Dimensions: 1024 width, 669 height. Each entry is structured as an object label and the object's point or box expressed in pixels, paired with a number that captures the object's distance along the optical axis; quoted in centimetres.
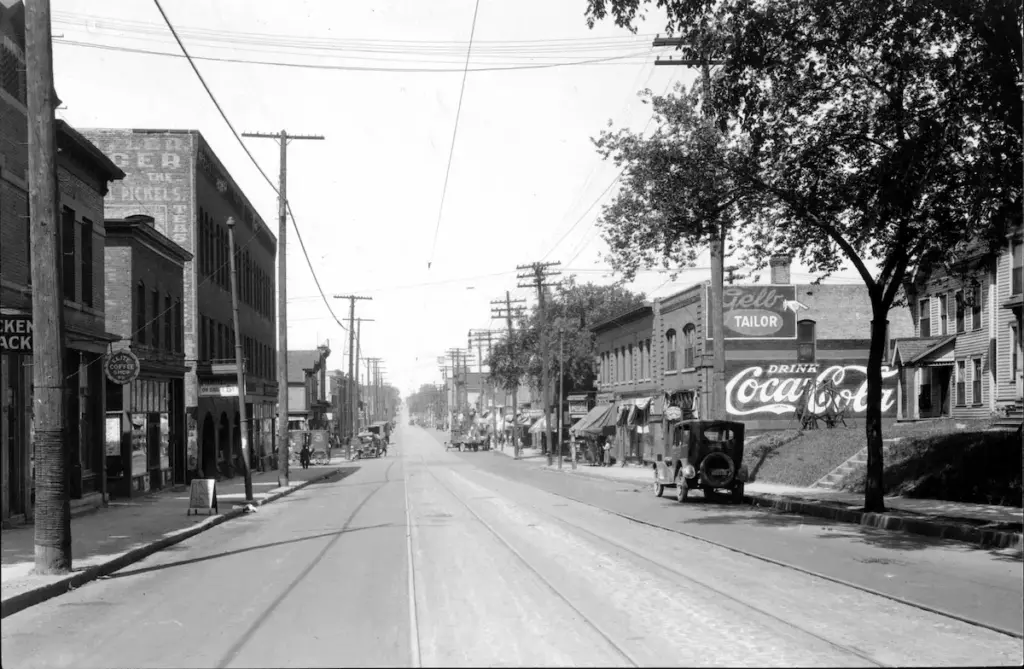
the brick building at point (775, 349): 4625
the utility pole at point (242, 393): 2819
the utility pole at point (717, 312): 2756
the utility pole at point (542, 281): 5816
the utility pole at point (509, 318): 7381
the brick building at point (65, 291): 1911
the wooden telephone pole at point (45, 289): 1292
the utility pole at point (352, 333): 7638
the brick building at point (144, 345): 2942
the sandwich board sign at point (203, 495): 2344
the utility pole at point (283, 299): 3566
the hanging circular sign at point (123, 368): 2368
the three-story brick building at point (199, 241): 4078
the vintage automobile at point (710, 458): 2669
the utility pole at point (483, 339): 10628
